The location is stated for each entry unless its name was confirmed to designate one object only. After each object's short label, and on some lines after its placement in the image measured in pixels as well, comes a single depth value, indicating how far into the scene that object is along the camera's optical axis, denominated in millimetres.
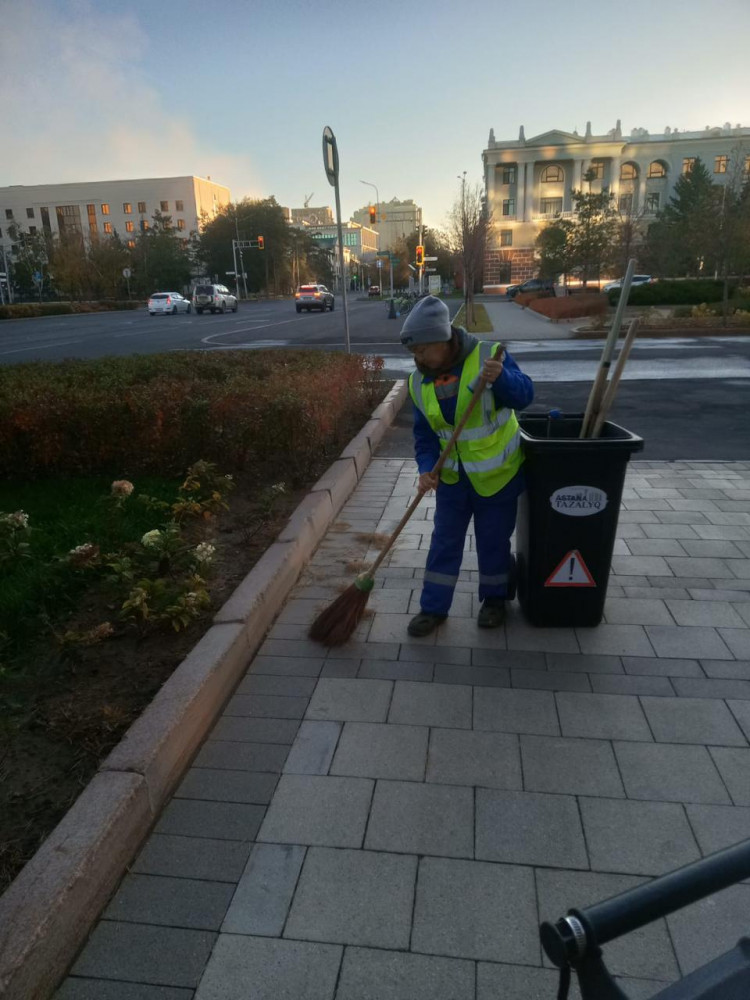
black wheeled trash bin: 3346
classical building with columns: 69438
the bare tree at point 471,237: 26770
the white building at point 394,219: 164000
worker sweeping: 3230
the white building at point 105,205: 104625
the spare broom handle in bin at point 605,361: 3201
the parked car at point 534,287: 47253
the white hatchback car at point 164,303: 42406
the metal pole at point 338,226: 10020
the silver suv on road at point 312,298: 40469
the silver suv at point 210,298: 42000
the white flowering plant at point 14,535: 4129
